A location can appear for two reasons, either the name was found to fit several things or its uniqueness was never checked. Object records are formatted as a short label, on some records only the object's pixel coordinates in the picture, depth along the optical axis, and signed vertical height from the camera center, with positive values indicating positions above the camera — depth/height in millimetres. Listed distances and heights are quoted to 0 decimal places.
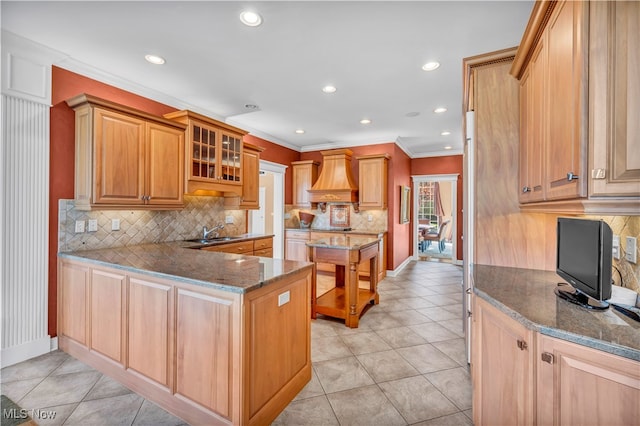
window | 9633 +319
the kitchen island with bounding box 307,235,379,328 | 3174 -706
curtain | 9690 +424
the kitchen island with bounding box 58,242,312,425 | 1545 -757
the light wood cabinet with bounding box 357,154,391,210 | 5301 +595
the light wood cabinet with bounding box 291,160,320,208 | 5965 +689
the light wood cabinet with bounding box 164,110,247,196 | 3328 +736
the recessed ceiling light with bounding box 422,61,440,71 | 2653 +1409
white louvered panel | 2311 -85
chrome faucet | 3893 -281
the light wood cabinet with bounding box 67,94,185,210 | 2547 +532
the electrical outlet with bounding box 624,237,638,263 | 1357 -182
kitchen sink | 3587 -386
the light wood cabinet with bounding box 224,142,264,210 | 4219 +461
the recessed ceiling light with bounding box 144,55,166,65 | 2596 +1431
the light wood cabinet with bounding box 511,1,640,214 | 989 +415
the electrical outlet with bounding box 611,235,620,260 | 1484 -176
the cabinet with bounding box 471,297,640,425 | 902 -623
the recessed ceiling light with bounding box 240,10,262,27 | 1988 +1406
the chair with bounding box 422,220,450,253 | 7934 -681
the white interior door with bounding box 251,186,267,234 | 7386 -256
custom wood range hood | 5523 +620
